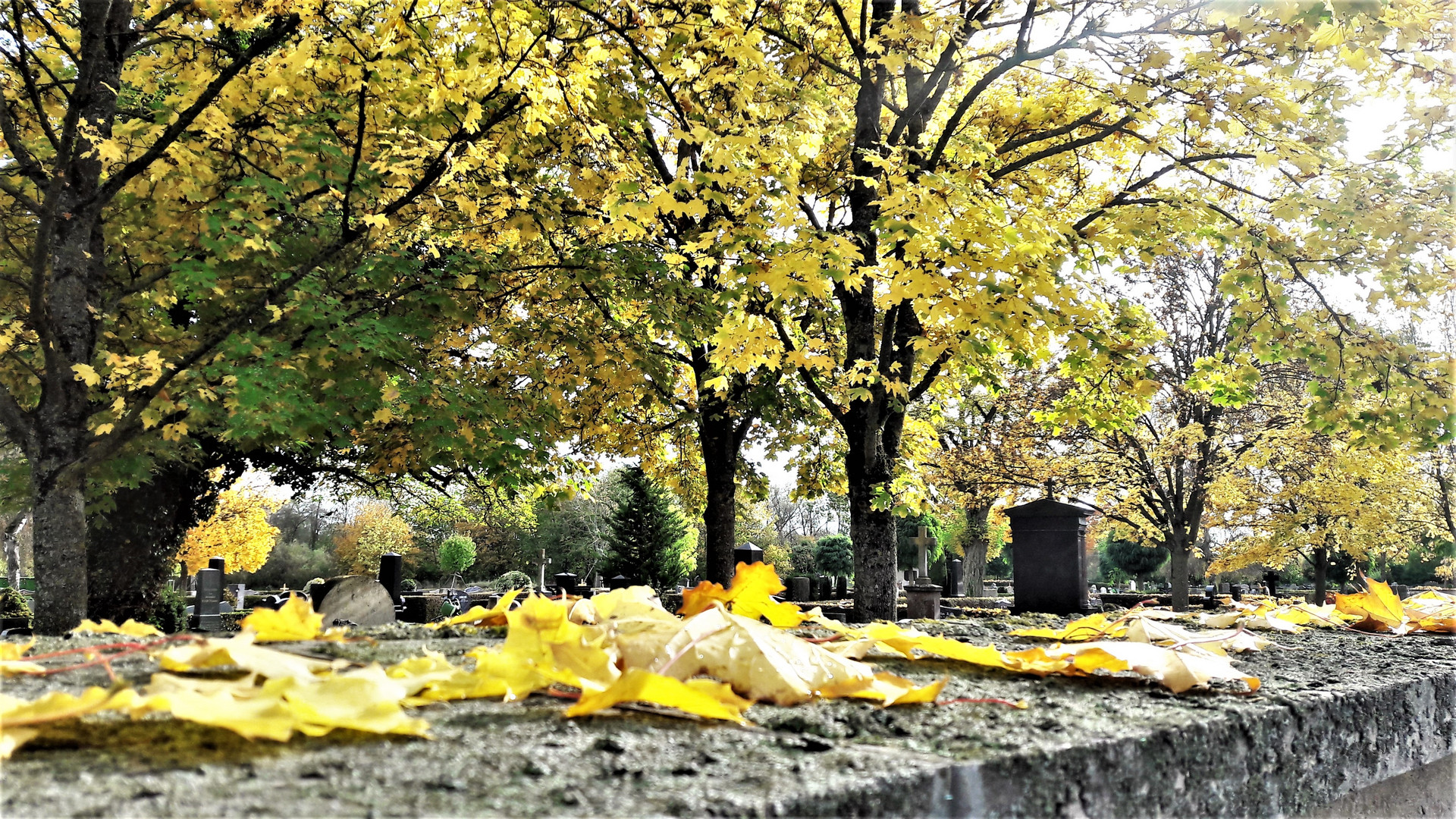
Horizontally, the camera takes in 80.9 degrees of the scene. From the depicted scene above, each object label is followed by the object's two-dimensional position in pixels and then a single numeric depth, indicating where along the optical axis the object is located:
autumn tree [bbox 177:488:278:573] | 29.16
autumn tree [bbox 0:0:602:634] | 5.82
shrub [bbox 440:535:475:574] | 39.03
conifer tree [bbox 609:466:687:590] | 33.25
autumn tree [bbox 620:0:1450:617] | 5.88
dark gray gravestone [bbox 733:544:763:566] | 16.88
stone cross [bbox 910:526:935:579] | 35.67
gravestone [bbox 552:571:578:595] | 21.22
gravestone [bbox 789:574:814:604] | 21.16
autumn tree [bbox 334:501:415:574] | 46.81
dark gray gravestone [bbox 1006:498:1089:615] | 9.52
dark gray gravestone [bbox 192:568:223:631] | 19.09
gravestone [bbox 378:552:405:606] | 17.67
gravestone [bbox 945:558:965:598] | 28.60
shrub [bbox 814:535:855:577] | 45.00
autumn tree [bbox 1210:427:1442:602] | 17.17
